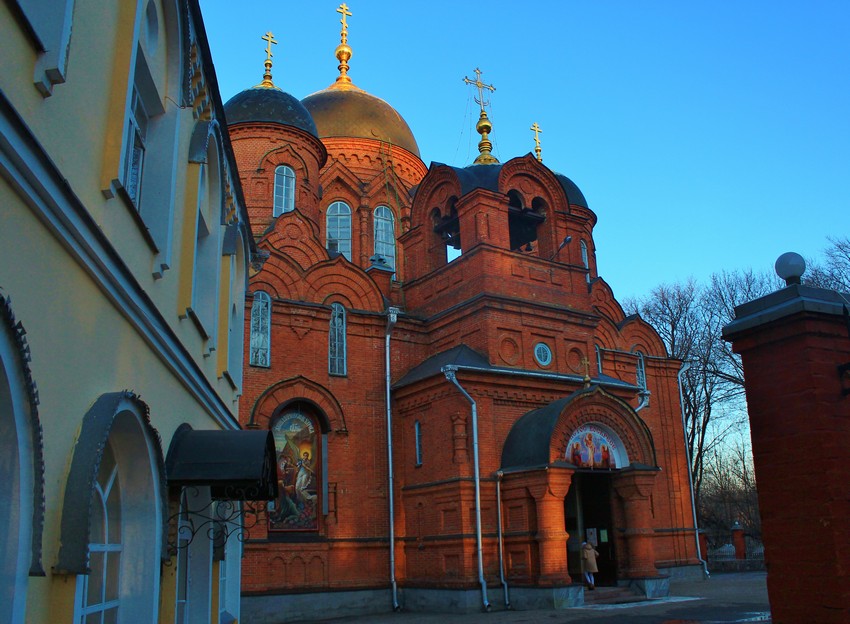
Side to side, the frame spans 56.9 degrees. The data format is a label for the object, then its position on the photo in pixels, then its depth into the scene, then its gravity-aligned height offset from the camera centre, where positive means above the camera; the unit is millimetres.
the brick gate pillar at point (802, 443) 3912 +240
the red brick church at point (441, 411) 15203 +1881
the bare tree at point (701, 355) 30562 +5284
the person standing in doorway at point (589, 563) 15773 -1275
